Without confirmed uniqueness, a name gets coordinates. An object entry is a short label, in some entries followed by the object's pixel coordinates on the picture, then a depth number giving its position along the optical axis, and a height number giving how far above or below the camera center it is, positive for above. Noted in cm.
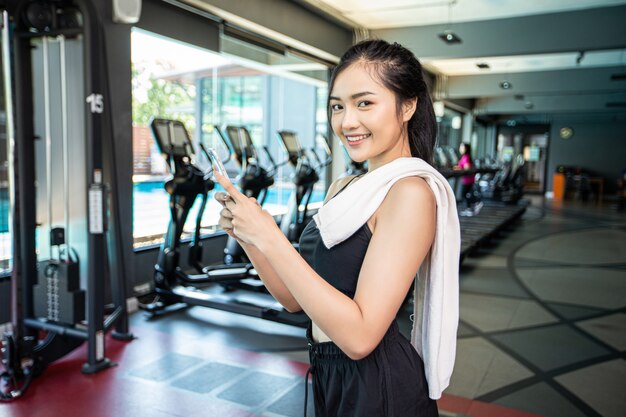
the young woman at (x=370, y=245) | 90 -17
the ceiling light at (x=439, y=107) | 1166 +107
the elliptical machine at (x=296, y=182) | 602 -36
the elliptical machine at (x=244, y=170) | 520 -21
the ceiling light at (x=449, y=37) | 676 +153
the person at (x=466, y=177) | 1030 -42
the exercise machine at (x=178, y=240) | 431 -80
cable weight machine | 314 -48
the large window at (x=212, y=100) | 532 +65
